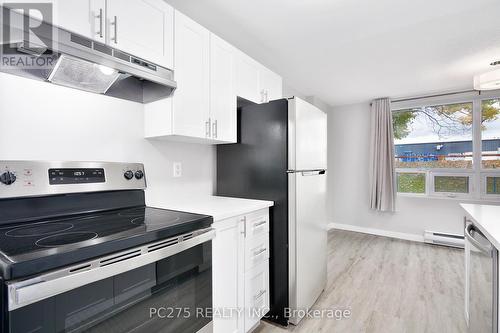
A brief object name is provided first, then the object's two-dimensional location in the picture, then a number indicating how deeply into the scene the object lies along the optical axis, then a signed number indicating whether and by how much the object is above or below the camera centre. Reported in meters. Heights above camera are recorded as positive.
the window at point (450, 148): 3.60 +0.28
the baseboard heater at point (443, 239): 3.67 -1.12
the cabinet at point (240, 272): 1.44 -0.69
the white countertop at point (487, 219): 1.13 -0.31
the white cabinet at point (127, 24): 1.09 +0.72
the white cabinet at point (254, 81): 2.06 +0.79
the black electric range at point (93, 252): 0.72 -0.30
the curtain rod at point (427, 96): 3.73 +1.13
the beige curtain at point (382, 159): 4.16 +0.12
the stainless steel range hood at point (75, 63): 0.96 +0.49
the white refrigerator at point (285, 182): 1.87 -0.12
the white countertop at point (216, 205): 1.46 -0.26
